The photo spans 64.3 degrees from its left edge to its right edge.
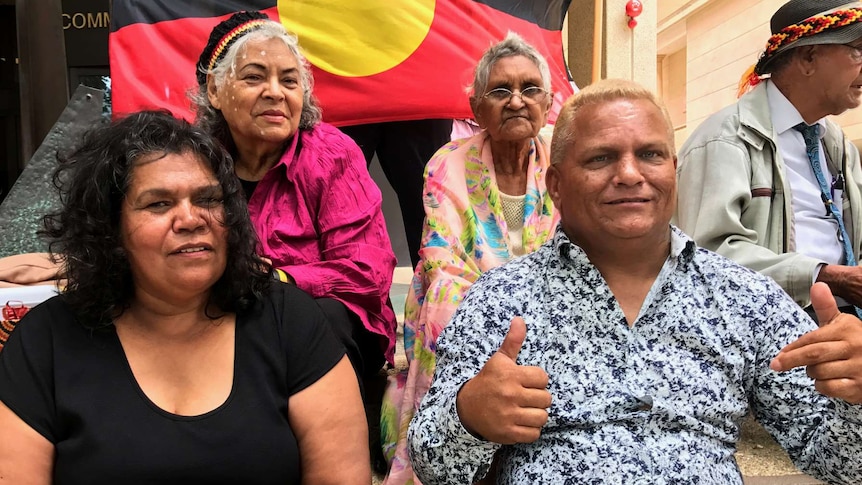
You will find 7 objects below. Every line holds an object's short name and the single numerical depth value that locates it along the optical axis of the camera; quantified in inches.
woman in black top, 58.4
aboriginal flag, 142.3
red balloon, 188.5
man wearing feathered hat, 99.5
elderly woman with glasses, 90.0
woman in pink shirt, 89.0
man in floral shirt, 53.7
